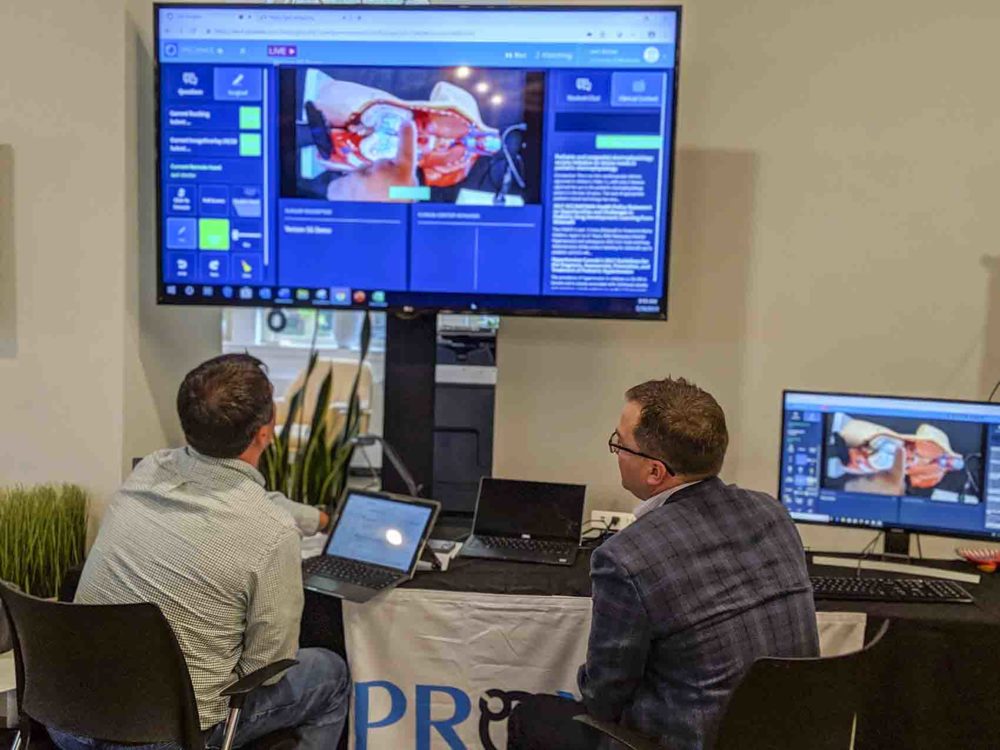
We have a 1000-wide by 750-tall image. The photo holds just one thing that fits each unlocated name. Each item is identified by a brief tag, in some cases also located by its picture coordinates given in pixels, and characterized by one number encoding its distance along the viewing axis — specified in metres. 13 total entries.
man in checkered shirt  1.84
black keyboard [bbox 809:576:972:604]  2.29
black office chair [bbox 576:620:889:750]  1.53
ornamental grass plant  2.57
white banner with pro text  2.30
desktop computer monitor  2.46
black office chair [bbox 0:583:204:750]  1.67
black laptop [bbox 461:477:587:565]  2.66
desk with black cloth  2.21
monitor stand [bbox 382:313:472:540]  2.82
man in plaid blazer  1.63
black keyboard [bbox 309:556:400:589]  2.32
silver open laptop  2.34
